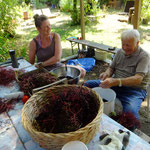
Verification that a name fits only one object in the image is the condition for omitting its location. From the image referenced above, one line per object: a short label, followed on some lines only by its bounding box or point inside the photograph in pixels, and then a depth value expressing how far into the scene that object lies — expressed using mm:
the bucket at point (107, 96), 1500
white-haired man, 1945
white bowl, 830
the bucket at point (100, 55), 4802
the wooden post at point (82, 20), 4941
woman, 2701
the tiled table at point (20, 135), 993
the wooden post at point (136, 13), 3554
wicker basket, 833
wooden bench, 3984
